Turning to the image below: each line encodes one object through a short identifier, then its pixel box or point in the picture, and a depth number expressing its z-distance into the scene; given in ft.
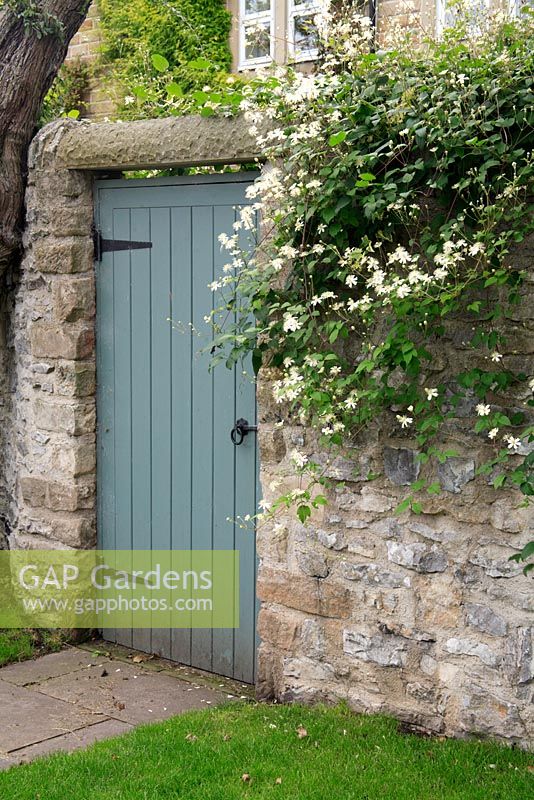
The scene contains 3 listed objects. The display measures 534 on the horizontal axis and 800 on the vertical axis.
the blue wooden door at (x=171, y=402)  15.49
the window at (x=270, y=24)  29.75
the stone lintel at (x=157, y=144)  14.52
